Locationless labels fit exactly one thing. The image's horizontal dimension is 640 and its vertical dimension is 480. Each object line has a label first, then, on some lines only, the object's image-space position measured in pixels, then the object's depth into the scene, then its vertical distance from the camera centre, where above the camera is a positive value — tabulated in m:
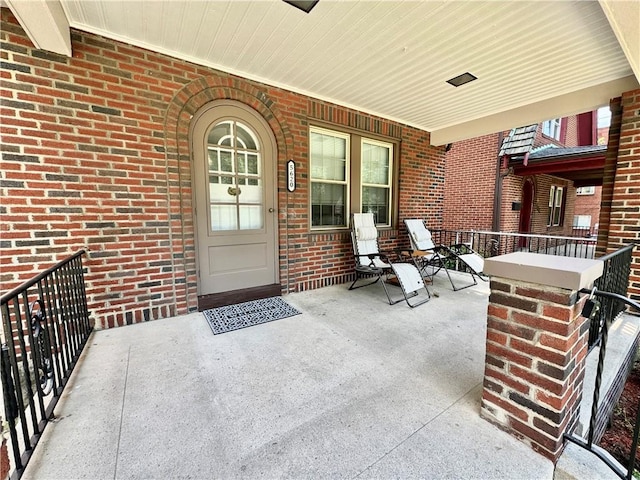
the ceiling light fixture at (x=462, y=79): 3.13 +1.50
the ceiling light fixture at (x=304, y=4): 2.01 +1.50
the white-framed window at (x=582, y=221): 11.56 -0.49
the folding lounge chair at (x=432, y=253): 4.11 -0.67
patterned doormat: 2.72 -1.09
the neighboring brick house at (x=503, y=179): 6.96 +0.85
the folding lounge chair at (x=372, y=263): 3.37 -0.72
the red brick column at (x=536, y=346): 1.25 -0.66
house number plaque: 3.53 +0.45
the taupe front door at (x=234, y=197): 3.03 +0.16
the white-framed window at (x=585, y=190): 11.83 +0.80
